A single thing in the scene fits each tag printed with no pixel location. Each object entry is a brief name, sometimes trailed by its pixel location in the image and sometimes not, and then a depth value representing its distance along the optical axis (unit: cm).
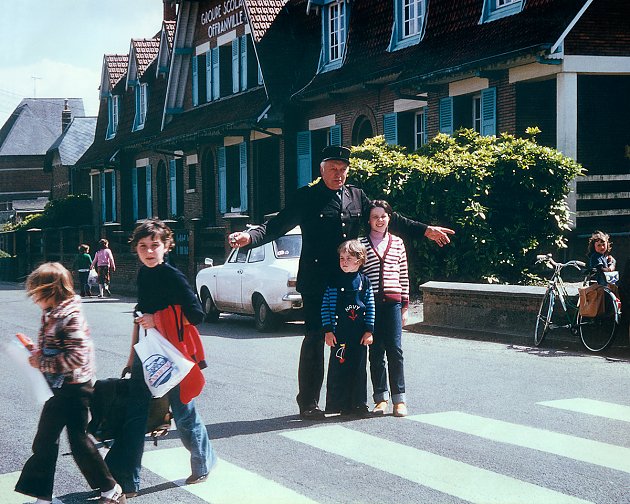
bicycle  1223
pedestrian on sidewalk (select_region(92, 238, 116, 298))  2995
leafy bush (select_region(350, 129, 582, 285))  1777
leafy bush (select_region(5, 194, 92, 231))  4879
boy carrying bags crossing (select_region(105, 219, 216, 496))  602
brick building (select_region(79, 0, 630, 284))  1984
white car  1614
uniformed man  843
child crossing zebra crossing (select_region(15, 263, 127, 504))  569
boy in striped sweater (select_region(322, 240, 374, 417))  838
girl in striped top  865
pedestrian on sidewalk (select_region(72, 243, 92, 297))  3078
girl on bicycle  1334
